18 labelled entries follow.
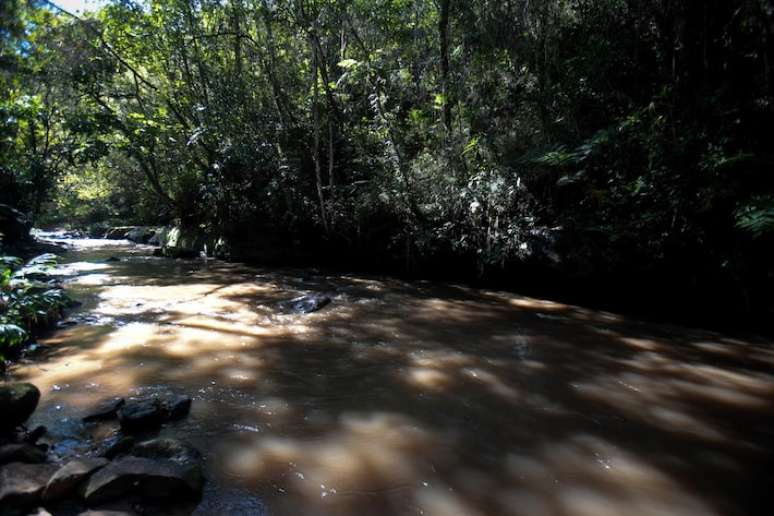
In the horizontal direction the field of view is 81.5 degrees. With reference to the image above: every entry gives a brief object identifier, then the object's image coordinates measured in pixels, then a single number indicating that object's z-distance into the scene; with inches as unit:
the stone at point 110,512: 90.8
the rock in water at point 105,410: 135.2
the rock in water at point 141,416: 128.7
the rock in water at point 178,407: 137.2
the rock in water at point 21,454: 106.0
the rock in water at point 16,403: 122.6
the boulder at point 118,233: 838.4
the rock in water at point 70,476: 95.6
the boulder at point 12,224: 508.1
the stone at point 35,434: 120.1
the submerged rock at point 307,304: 278.5
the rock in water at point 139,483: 95.9
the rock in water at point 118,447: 113.9
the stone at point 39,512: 90.7
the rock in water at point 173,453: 106.3
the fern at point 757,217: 194.5
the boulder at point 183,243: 555.5
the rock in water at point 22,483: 91.1
